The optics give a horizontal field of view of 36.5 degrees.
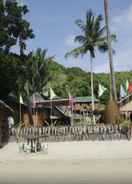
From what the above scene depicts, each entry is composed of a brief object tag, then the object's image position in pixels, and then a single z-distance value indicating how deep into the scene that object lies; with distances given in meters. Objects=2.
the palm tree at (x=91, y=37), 23.83
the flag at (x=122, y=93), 21.64
